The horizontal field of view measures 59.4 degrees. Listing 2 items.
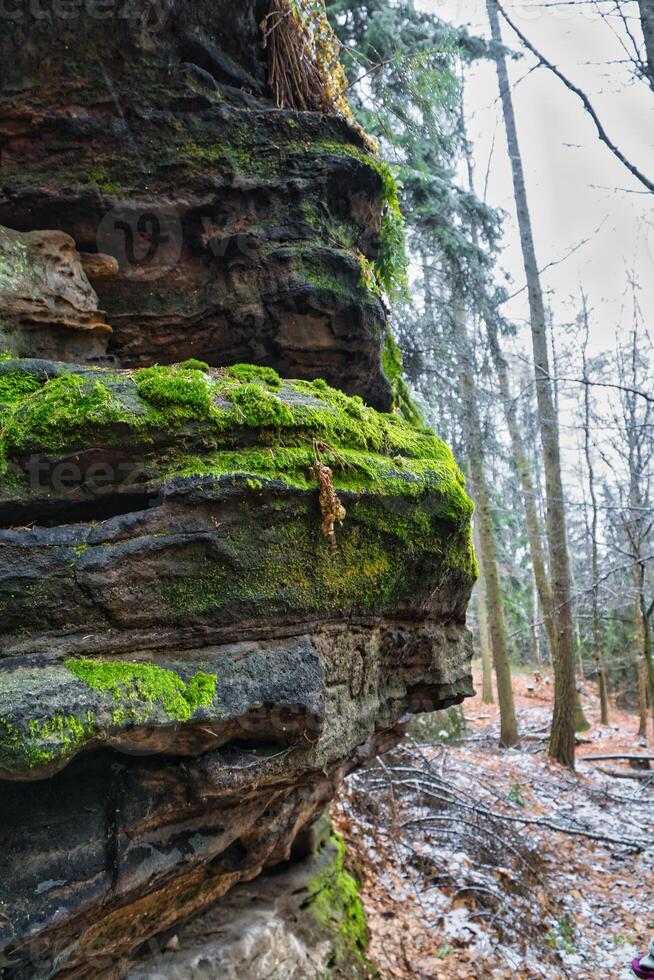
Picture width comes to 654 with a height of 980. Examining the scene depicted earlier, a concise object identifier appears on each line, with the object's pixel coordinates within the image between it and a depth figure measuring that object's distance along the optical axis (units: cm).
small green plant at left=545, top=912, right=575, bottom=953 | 568
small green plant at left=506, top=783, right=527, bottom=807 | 850
